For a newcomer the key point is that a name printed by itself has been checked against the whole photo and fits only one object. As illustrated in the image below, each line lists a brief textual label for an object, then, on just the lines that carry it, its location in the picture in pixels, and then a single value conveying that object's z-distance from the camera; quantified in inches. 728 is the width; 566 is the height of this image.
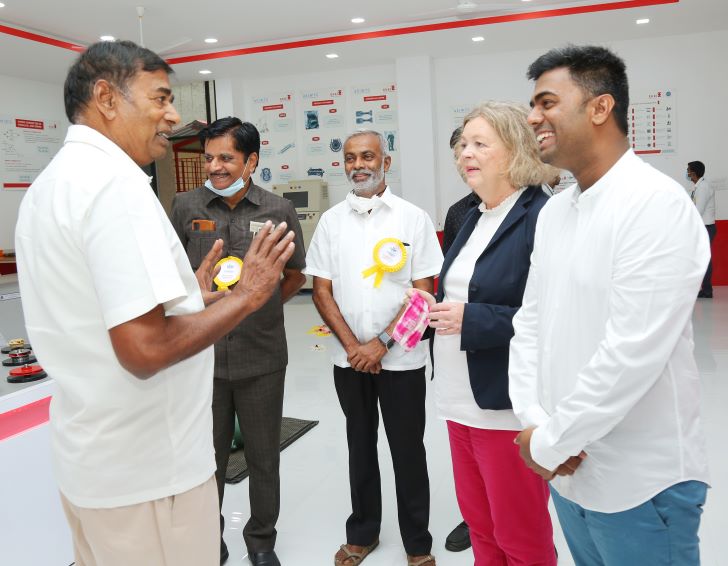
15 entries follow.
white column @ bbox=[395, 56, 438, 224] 355.9
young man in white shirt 46.0
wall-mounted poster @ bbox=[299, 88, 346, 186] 382.9
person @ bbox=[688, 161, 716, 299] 318.7
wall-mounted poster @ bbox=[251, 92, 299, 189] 390.9
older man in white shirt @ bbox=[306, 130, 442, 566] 98.6
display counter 81.5
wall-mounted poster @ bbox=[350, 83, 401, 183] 372.8
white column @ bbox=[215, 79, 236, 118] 386.3
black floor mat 133.6
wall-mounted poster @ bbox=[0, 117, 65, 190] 362.9
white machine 369.1
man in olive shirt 98.1
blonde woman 71.4
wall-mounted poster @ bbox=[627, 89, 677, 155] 338.3
